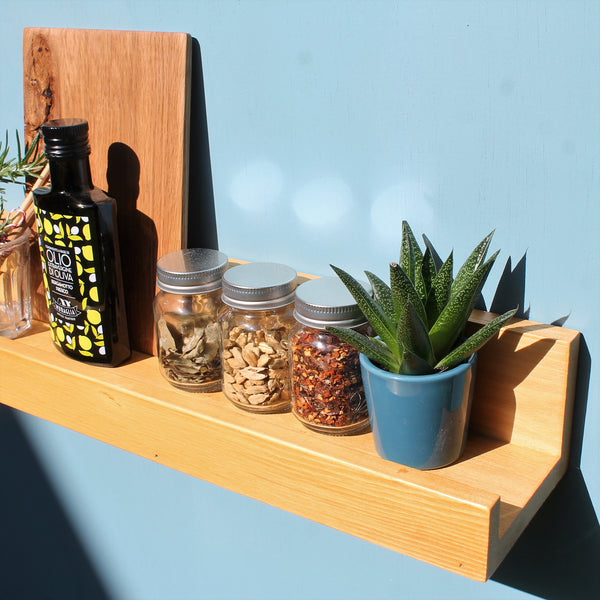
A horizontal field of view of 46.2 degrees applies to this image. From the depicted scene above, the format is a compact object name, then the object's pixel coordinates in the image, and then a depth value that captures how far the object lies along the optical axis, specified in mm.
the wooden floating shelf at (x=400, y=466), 494
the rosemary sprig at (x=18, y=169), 738
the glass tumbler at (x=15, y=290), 764
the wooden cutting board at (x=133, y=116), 660
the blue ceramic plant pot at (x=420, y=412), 505
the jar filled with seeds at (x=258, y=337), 586
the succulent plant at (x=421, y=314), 497
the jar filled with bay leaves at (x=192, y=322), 628
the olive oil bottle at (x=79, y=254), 638
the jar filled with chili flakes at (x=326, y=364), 553
